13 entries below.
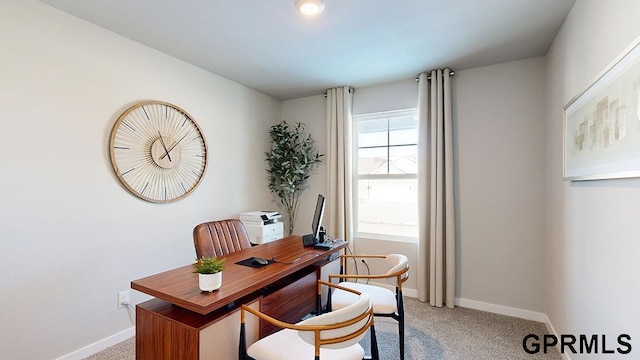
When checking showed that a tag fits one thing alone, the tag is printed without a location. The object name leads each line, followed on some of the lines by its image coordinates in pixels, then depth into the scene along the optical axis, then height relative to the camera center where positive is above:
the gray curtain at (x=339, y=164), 3.62 +0.22
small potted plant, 1.41 -0.47
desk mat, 1.86 -0.55
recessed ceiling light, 1.92 +1.20
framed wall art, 1.21 +0.30
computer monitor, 2.33 -0.31
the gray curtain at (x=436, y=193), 3.01 -0.13
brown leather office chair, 2.19 -0.47
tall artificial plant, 3.88 +0.25
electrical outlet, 2.38 -1.00
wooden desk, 1.32 -0.67
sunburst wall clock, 2.40 +0.27
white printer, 3.35 -0.53
